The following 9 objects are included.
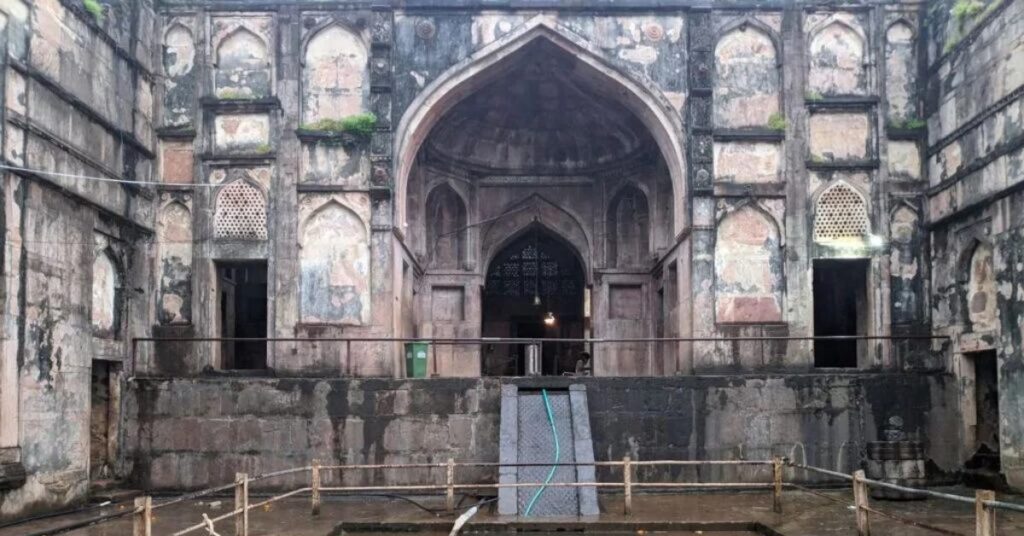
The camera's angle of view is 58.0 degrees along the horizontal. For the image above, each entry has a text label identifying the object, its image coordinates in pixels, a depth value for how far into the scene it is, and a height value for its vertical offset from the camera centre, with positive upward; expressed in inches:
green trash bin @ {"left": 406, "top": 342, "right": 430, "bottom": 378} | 614.5 -28.0
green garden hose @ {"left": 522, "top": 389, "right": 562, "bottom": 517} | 467.2 -74.8
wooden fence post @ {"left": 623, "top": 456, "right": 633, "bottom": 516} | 441.4 -83.7
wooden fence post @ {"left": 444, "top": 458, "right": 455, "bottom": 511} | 447.5 -84.4
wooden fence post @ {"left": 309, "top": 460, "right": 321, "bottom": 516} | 450.9 -82.2
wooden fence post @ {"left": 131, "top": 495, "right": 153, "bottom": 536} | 275.9 -59.1
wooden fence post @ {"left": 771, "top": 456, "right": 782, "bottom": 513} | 445.7 -83.8
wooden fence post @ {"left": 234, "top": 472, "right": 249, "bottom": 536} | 365.4 -73.6
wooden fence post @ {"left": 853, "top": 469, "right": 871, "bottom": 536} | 370.8 -76.0
